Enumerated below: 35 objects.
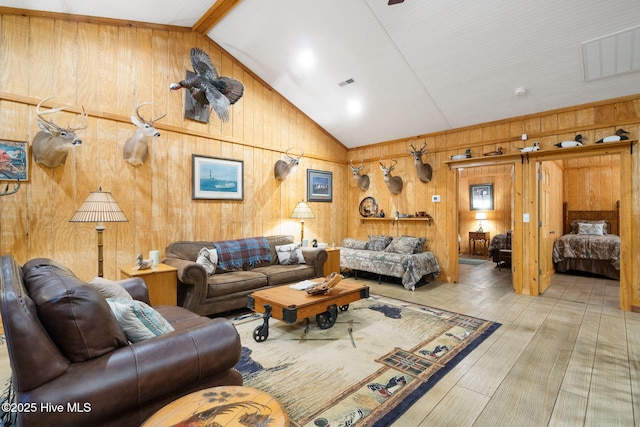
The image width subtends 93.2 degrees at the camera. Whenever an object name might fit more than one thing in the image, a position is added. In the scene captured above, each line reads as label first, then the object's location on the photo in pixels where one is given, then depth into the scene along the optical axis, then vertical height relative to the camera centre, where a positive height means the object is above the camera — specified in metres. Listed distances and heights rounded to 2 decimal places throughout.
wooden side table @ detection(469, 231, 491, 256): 8.59 -0.74
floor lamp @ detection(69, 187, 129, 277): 2.92 +0.07
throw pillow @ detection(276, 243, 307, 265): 4.59 -0.59
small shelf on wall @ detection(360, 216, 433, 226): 5.54 -0.07
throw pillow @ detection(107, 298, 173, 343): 1.55 -0.55
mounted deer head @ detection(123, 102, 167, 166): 3.49 +0.91
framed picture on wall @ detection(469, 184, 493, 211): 8.80 +0.54
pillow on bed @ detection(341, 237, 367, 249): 5.97 -0.56
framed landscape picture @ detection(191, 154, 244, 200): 4.34 +0.58
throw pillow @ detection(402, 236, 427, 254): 5.36 -0.53
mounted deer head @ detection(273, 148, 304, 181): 5.25 +0.85
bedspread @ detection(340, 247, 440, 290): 4.89 -0.83
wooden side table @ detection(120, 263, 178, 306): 3.12 -0.68
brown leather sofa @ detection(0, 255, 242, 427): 1.13 -0.61
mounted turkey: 3.62 +1.62
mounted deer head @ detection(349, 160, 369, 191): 6.44 +0.79
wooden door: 4.69 -0.03
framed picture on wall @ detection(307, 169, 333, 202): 5.93 +0.61
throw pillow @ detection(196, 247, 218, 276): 3.78 -0.54
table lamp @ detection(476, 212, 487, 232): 8.87 -0.06
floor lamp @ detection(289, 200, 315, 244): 5.32 +0.07
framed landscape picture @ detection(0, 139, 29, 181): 2.99 +0.57
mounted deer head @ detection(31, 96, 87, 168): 3.02 +0.75
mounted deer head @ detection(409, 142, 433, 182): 5.42 +0.90
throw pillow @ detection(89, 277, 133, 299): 1.94 -0.47
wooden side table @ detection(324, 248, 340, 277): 5.01 -0.77
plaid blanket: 4.07 -0.51
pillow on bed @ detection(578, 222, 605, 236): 6.47 -0.32
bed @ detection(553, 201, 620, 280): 5.59 -0.63
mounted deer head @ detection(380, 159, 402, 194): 5.86 +0.68
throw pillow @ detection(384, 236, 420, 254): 5.33 -0.53
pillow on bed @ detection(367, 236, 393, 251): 5.76 -0.52
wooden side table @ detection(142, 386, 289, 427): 1.06 -0.72
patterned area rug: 1.95 -1.21
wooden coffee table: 2.74 -0.85
